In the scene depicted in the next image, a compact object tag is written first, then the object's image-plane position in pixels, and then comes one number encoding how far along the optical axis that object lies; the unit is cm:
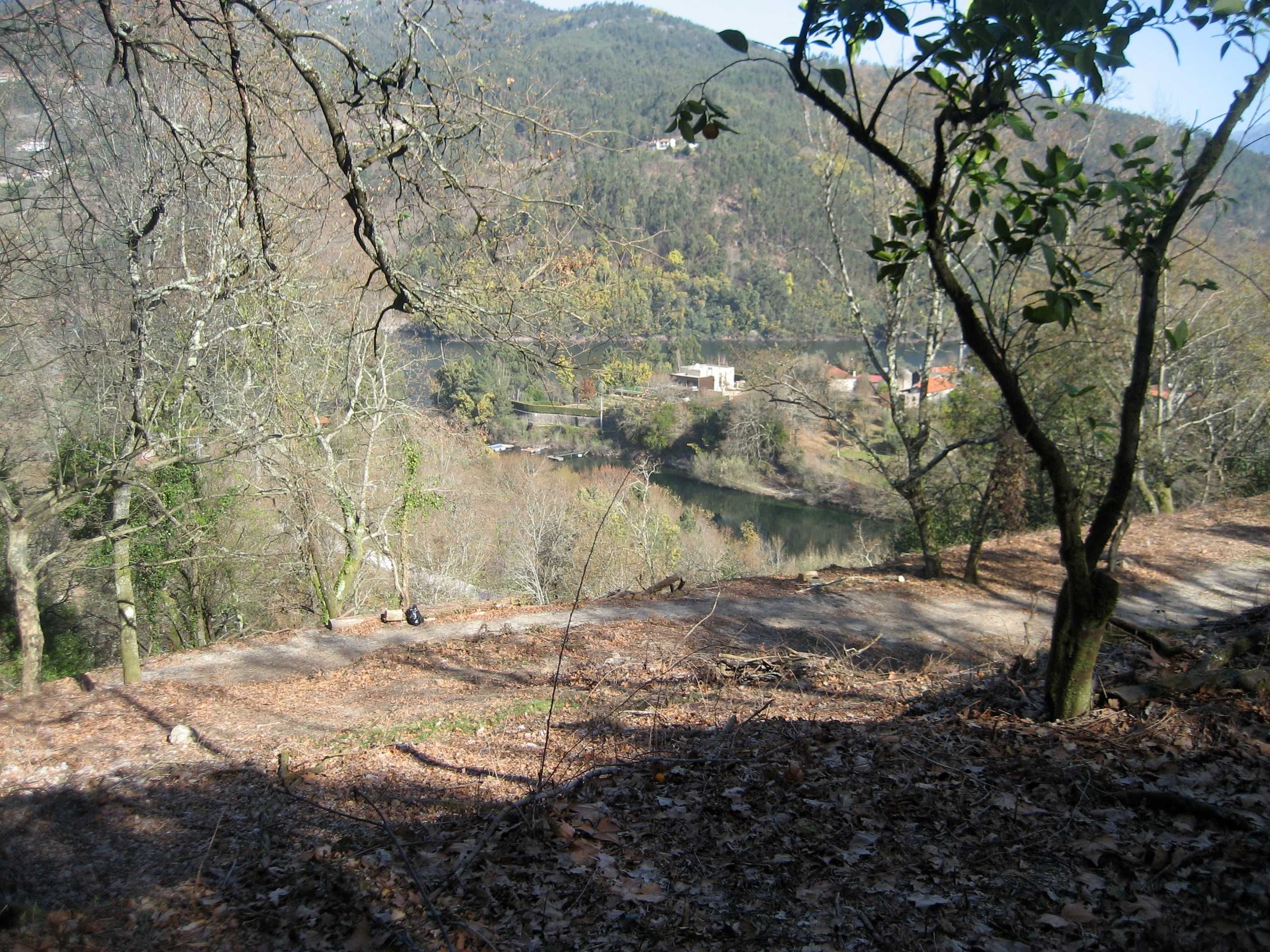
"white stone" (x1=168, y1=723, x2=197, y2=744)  603
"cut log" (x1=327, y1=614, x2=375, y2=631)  985
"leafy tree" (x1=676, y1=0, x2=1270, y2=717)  262
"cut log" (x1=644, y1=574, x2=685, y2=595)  1063
